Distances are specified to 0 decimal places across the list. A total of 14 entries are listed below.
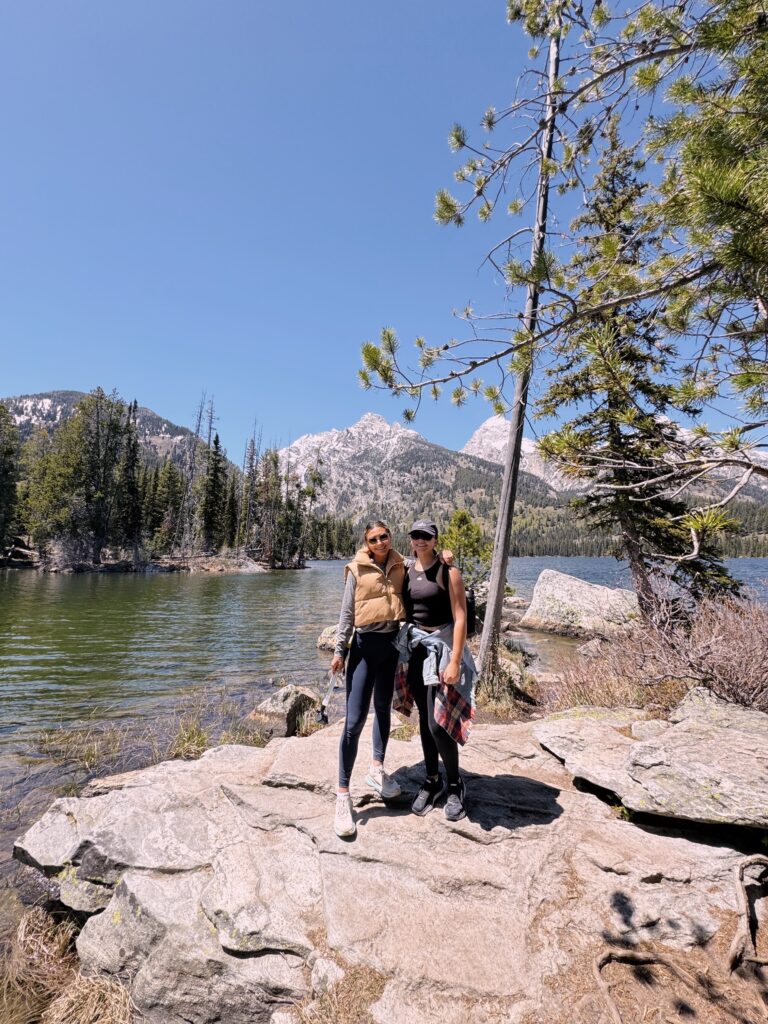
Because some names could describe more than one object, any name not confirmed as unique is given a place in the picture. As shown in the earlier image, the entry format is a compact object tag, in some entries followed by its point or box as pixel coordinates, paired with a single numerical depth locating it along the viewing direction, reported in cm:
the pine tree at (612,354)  340
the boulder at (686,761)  340
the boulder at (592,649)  841
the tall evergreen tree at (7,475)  4747
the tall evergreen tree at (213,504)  7281
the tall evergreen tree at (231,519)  7662
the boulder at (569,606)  1992
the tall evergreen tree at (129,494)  6328
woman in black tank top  374
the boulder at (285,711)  834
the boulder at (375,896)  269
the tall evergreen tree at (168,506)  6812
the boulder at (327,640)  1655
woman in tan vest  384
